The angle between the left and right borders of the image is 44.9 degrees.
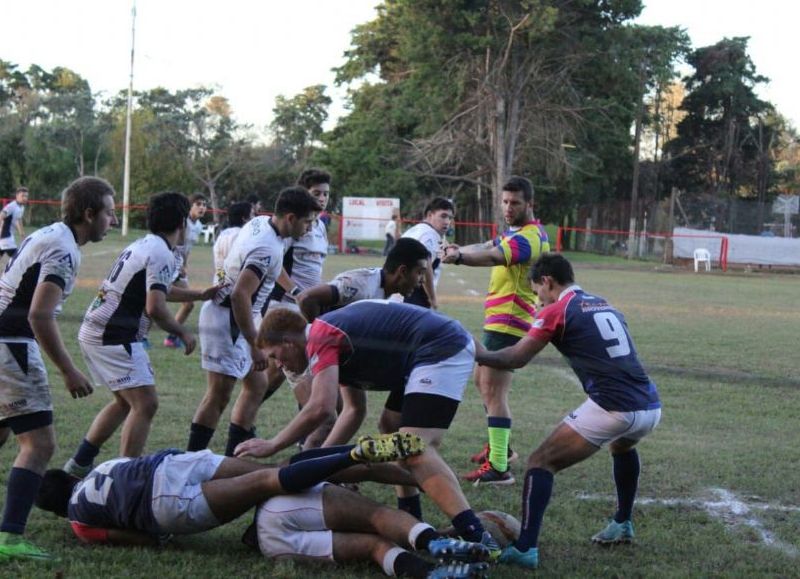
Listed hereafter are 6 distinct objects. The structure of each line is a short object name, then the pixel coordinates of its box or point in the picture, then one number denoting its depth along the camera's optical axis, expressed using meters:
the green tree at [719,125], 61.38
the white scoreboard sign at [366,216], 44.44
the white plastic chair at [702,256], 37.19
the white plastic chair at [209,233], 43.13
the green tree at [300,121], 65.56
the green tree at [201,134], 56.62
